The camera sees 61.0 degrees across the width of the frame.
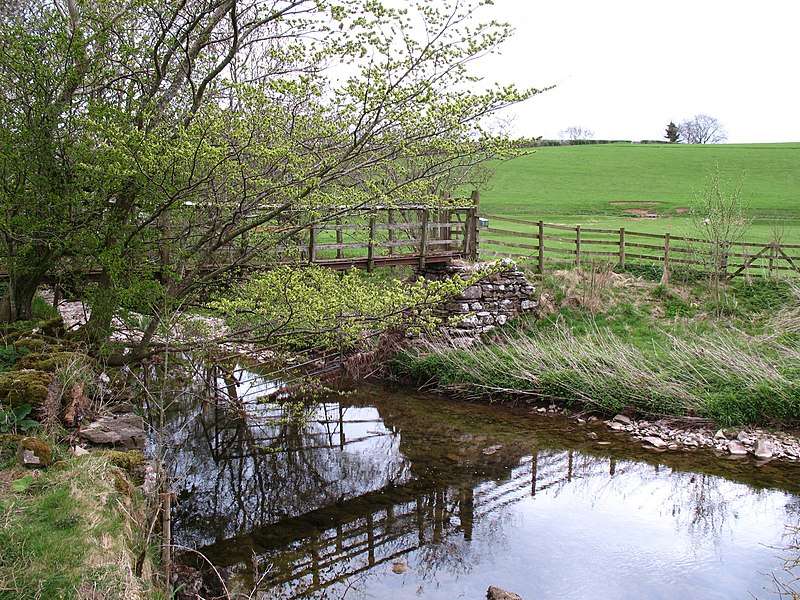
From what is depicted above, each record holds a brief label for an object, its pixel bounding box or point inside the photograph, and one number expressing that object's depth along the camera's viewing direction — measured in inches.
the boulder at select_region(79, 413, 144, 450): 279.7
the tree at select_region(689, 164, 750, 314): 763.4
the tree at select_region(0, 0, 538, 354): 314.0
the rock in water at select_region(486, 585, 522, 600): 283.6
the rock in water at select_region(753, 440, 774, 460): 453.4
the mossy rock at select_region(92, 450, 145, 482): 261.2
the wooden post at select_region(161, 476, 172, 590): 219.0
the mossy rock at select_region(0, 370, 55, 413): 272.2
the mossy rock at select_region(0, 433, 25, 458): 244.4
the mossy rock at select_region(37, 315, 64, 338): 373.4
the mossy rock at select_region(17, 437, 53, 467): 236.8
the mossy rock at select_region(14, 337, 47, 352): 337.6
